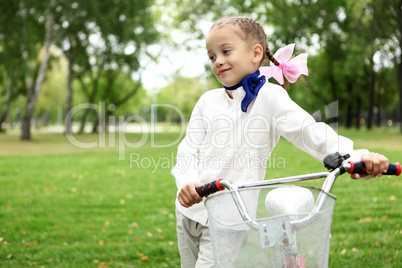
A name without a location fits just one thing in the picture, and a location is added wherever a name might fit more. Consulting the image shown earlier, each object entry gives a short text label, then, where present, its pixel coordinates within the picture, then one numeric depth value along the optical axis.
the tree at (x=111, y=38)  24.03
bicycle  1.52
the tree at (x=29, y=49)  22.53
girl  2.18
